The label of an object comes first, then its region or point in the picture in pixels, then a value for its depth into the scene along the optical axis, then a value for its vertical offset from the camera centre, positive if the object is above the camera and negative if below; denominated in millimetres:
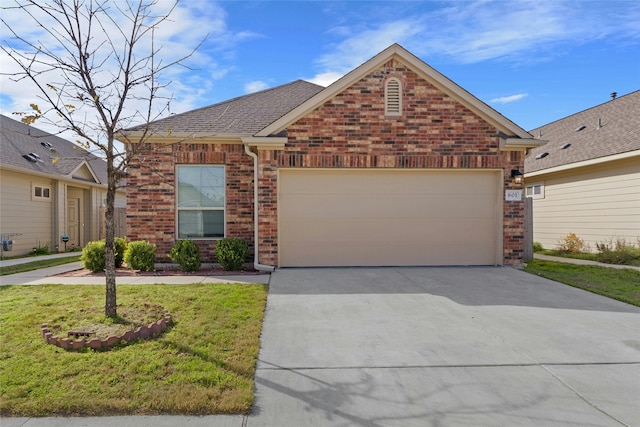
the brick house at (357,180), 8594 +677
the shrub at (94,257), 8250 -1100
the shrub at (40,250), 13109 -1500
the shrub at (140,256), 8289 -1077
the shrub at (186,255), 8219 -1052
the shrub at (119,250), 8862 -1015
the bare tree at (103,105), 4426 +1238
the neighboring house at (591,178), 10805 +1003
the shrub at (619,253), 9898 -1234
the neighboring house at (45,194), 12109 +539
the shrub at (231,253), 8344 -1023
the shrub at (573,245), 12289 -1229
